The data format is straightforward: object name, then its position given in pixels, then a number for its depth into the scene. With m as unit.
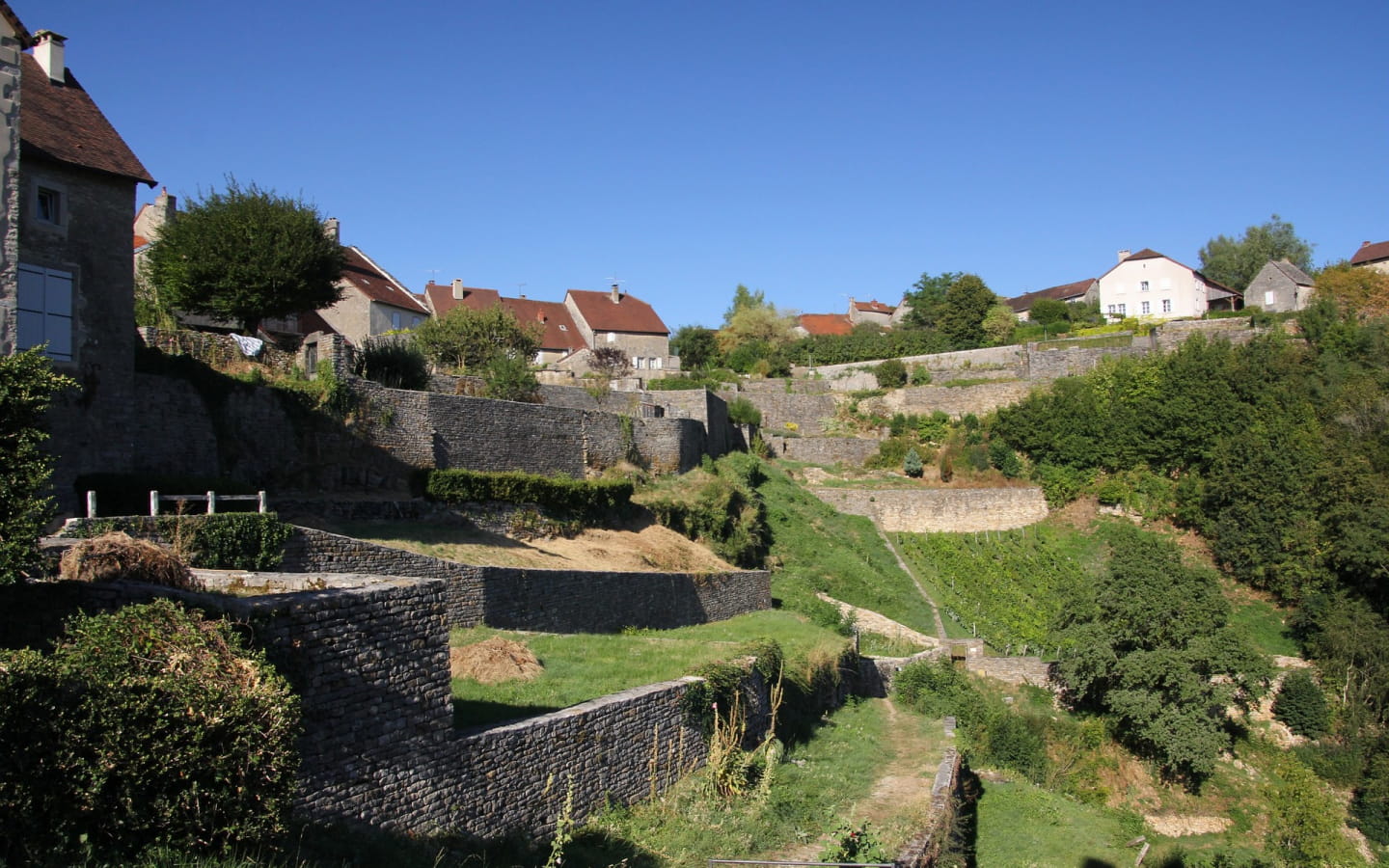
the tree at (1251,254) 67.19
